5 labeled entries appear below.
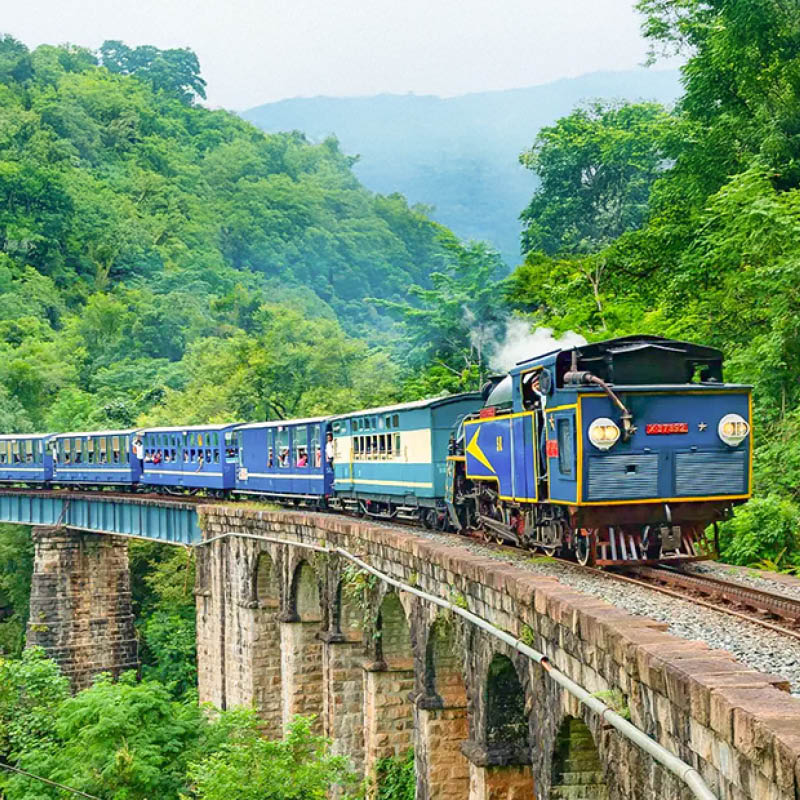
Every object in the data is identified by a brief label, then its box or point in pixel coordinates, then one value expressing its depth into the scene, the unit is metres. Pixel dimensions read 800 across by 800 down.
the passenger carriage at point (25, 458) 45.09
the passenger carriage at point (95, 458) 39.84
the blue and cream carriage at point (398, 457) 21.62
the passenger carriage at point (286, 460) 28.81
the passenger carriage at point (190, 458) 34.25
